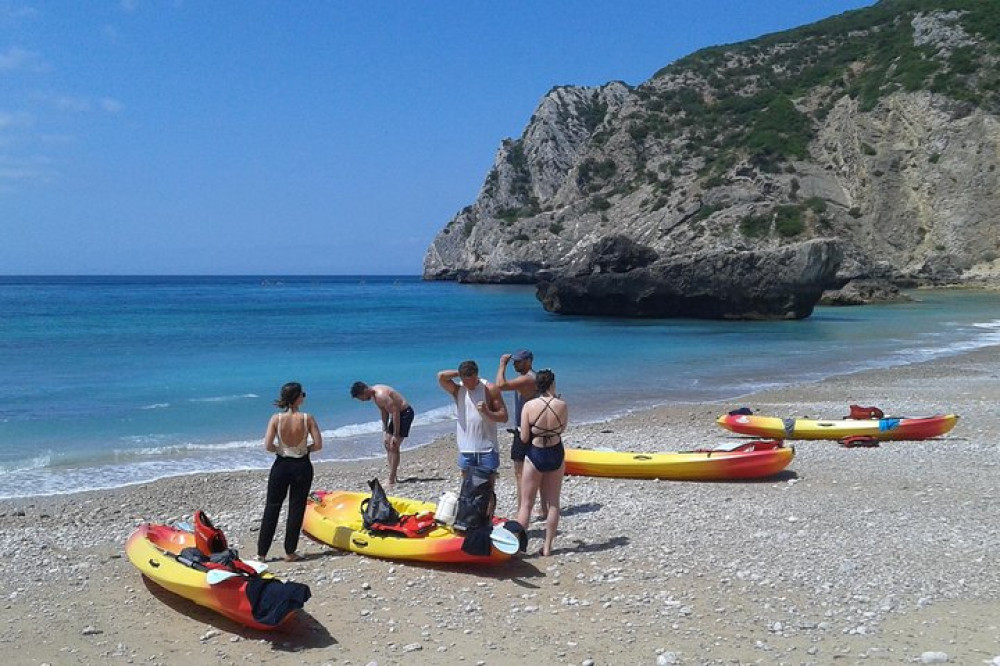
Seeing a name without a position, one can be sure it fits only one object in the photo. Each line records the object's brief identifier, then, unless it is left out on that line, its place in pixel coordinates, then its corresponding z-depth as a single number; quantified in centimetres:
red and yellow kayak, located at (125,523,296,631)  667
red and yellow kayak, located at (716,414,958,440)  1390
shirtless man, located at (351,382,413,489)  1124
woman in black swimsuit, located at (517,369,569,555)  779
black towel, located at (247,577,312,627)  638
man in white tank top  843
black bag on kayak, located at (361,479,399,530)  856
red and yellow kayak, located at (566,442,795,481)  1130
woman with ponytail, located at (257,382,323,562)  770
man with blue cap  877
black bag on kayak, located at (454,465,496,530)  811
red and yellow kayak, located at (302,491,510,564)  786
